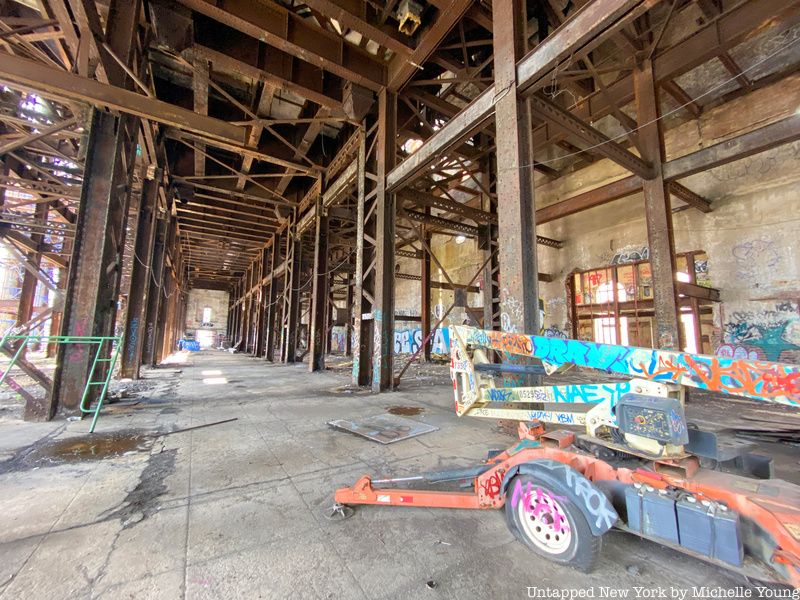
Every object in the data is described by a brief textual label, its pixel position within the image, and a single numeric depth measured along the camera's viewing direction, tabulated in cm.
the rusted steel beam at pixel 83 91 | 465
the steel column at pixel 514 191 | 431
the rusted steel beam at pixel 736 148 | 566
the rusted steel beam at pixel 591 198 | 805
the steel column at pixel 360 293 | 812
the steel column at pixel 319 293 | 1148
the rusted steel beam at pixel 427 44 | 626
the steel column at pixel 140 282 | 891
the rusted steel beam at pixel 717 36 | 609
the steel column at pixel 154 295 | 1138
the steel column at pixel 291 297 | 1422
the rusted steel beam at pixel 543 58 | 385
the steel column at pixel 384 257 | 755
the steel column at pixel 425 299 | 1462
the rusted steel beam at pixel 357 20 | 618
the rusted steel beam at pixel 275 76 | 711
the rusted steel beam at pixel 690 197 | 820
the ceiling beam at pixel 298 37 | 625
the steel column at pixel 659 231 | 692
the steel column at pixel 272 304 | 1648
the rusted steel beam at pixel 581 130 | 480
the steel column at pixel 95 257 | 504
